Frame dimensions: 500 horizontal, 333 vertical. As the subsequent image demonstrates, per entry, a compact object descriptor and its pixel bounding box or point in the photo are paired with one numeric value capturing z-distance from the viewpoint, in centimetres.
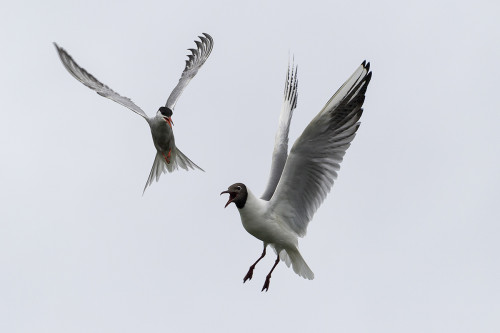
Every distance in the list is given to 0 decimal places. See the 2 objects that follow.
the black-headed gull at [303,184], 1978
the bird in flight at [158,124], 2672
